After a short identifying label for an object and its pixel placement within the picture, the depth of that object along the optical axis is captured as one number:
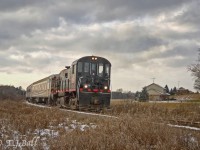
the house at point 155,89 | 112.13
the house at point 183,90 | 101.34
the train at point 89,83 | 27.77
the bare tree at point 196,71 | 54.41
